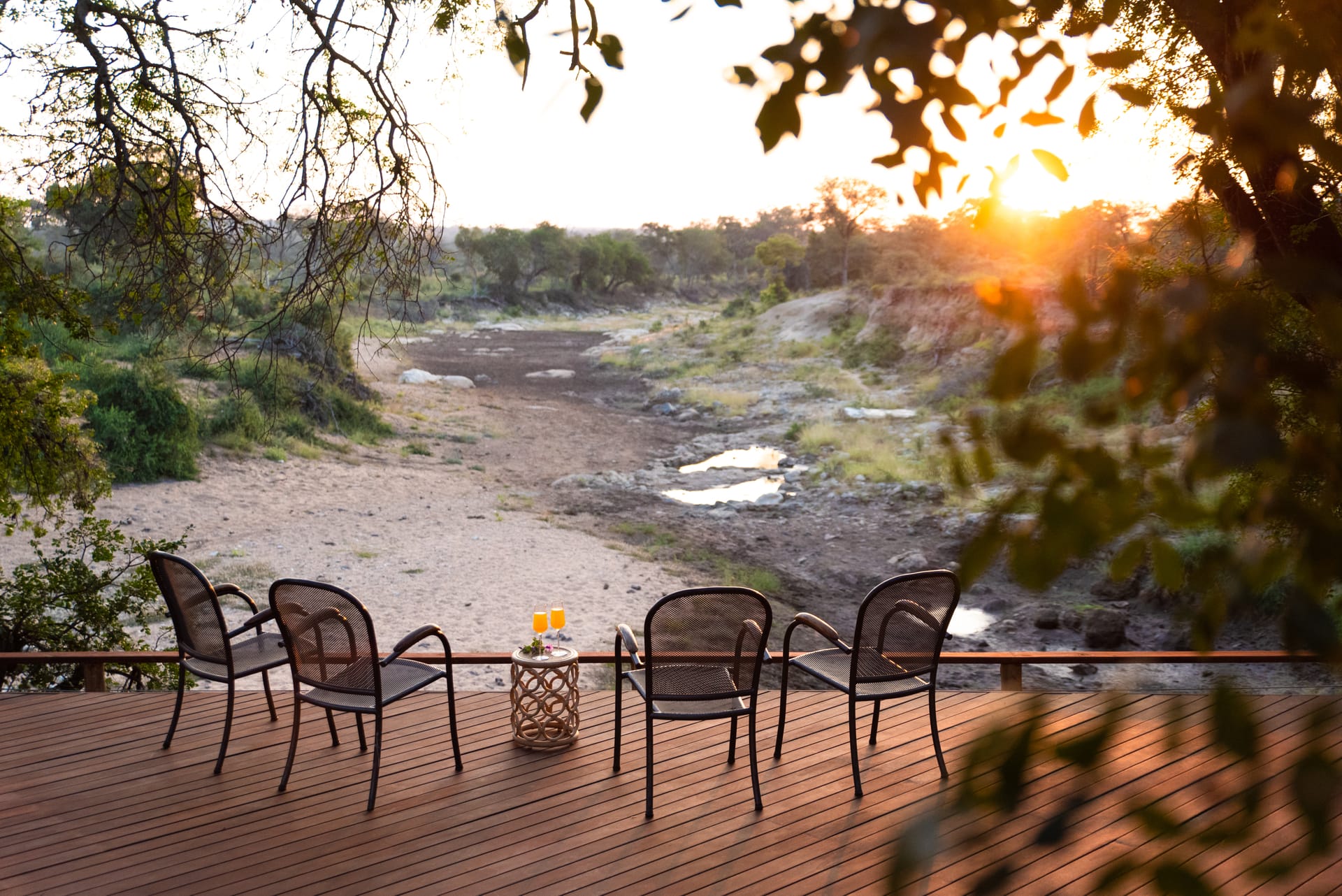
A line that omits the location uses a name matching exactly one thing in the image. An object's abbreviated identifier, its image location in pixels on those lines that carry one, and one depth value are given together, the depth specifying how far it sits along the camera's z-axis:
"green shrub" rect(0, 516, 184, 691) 5.70
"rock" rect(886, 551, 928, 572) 13.27
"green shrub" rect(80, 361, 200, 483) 15.90
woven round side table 4.06
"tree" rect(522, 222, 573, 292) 48.03
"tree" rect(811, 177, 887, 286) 43.22
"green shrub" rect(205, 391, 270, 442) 18.31
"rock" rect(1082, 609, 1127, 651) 10.19
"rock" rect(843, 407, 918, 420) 23.59
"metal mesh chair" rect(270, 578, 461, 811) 3.49
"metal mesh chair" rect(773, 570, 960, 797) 3.55
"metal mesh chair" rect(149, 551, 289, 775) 3.74
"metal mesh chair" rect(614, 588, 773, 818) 3.54
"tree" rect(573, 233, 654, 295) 50.75
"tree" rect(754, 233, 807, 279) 44.44
